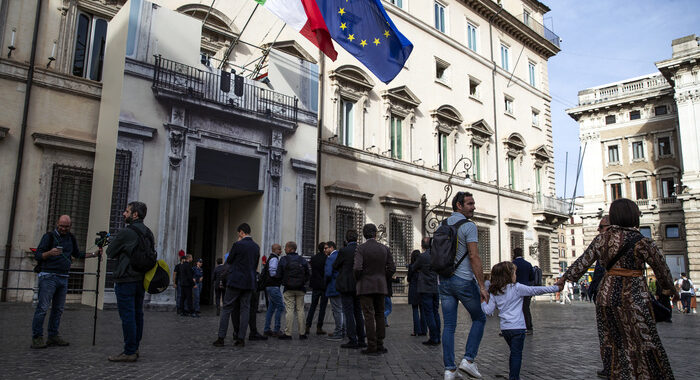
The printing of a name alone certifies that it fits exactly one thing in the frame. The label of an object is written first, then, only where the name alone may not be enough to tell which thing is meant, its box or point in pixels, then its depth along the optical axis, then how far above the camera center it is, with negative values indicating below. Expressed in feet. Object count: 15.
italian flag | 45.24 +21.74
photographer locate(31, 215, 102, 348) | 23.12 -0.33
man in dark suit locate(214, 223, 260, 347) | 25.80 -0.68
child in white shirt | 17.89 -1.11
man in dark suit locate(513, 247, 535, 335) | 35.50 -0.02
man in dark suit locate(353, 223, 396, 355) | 24.53 -0.75
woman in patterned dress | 14.03 -0.71
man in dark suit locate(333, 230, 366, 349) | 26.66 -1.50
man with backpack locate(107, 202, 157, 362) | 20.30 -0.37
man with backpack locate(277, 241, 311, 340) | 30.58 -0.70
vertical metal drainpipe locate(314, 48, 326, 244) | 59.57 +16.15
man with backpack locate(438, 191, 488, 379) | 18.30 -0.26
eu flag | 49.44 +22.68
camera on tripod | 24.76 +1.27
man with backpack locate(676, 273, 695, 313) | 72.28 -2.44
